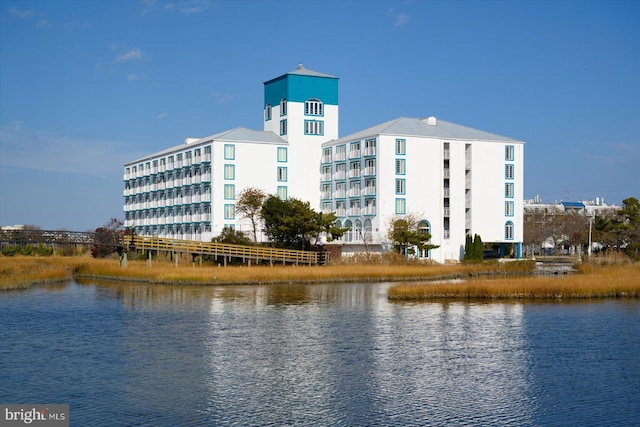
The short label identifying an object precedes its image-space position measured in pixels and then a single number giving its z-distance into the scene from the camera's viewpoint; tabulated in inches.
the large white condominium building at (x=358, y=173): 3191.4
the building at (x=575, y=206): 6285.4
